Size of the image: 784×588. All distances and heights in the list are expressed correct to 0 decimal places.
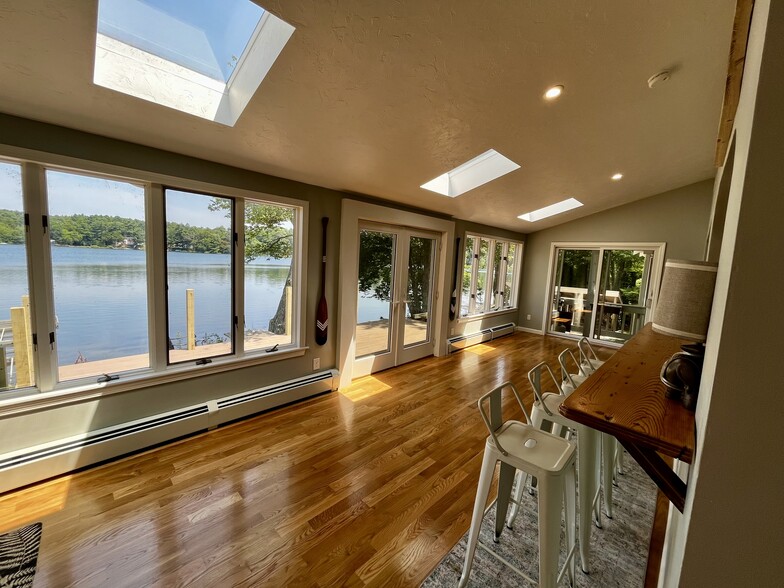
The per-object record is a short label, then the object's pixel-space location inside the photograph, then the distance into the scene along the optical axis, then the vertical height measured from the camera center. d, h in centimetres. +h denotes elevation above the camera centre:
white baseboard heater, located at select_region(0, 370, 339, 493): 198 -132
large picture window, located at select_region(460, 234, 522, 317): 577 -5
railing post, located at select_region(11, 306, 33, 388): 201 -63
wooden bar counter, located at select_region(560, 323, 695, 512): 92 -45
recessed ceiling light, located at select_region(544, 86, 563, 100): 210 +123
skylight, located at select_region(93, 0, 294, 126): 165 +117
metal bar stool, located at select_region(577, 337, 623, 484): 226 -66
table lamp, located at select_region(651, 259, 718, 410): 110 -14
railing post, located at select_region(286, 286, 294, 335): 334 -46
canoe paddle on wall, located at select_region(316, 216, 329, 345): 342 -51
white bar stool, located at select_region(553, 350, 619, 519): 187 -104
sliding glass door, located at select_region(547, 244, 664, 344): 586 -23
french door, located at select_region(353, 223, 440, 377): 407 -37
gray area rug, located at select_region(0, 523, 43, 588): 144 -150
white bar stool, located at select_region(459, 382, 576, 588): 126 -82
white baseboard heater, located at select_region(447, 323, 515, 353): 538 -122
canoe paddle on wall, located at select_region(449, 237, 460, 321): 517 -51
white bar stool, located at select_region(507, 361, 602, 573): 155 -92
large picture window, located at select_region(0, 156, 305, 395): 201 -15
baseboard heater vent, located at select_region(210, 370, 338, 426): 279 -130
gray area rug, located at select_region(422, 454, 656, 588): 156 -148
